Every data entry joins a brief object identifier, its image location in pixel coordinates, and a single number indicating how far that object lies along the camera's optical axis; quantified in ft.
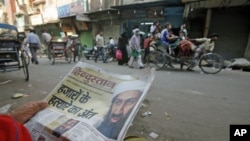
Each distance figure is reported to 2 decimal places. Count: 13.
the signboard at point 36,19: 84.19
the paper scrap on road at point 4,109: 7.91
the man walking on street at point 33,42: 32.32
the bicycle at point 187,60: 22.35
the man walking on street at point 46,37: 36.49
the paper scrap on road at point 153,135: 7.03
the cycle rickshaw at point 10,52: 15.84
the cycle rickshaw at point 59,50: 33.29
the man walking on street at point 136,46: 26.73
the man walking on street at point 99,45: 37.15
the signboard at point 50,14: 75.61
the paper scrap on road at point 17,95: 11.91
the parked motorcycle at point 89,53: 47.45
